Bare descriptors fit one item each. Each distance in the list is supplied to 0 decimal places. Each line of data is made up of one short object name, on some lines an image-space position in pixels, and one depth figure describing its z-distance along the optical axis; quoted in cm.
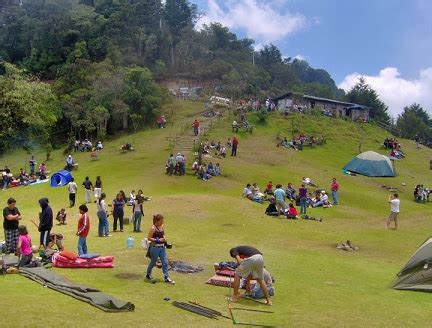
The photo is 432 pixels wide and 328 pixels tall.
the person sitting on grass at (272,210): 2562
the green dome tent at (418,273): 1334
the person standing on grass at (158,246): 1255
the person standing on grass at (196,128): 4685
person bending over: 1152
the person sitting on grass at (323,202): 2981
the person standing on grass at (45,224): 1526
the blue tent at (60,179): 3222
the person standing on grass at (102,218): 1894
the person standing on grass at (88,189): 2708
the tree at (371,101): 8812
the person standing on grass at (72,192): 2627
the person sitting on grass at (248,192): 2949
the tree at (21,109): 3822
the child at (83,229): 1456
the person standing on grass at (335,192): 3035
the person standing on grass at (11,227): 1427
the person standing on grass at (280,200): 2589
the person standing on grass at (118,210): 2055
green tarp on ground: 1012
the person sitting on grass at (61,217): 2173
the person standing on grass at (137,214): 2038
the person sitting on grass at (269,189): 3101
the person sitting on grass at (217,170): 3434
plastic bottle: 1708
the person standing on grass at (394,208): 2384
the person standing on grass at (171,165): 3347
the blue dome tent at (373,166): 3256
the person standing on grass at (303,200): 2702
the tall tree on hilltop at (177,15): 8816
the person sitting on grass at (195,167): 3378
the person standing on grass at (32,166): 3708
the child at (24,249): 1299
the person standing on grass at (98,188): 2697
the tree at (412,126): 8481
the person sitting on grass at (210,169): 3383
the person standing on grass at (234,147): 4131
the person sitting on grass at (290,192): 3034
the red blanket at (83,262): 1366
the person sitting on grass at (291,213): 2542
